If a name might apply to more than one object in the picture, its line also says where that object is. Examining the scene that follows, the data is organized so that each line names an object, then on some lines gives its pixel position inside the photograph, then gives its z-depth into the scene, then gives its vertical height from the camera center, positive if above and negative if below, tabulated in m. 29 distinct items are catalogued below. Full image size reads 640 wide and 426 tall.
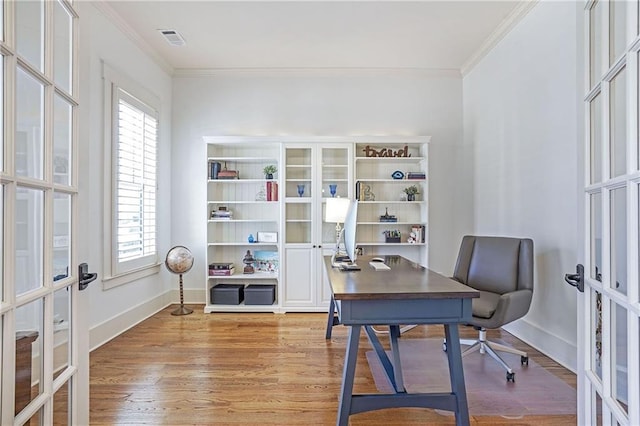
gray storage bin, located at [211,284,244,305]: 4.41 -0.99
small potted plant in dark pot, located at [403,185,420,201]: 4.62 +0.28
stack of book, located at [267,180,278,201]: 4.52 +0.30
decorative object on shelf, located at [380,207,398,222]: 4.62 -0.04
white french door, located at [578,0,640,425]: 1.04 -0.02
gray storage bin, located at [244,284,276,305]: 4.41 -1.01
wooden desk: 1.84 -0.53
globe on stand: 4.31 -0.58
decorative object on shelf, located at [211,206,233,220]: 4.57 -0.02
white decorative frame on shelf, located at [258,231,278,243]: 4.59 -0.29
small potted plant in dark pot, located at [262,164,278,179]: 4.57 +0.54
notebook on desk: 2.60 -0.39
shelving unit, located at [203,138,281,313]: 4.67 +0.08
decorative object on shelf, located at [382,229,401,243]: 4.58 -0.28
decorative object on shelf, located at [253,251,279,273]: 4.70 -0.61
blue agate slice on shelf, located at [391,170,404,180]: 4.57 +0.49
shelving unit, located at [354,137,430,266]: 4.66 +0.23
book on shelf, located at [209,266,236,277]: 4.47 -0.72
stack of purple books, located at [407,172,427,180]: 4.55 +0.48
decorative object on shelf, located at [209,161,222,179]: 4.52 +0.55
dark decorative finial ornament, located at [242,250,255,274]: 4.62 -0.63
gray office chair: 2.68 -0.57
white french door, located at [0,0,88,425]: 1.02 -0.02
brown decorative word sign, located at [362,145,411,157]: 4.62 +0.79
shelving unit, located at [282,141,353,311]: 4.42 -0.01
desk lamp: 3.03 +0.04
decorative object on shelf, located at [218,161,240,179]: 4.52 +0.49
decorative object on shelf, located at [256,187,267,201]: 4.69 +0.24
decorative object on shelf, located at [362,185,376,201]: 4.65 +0.26
